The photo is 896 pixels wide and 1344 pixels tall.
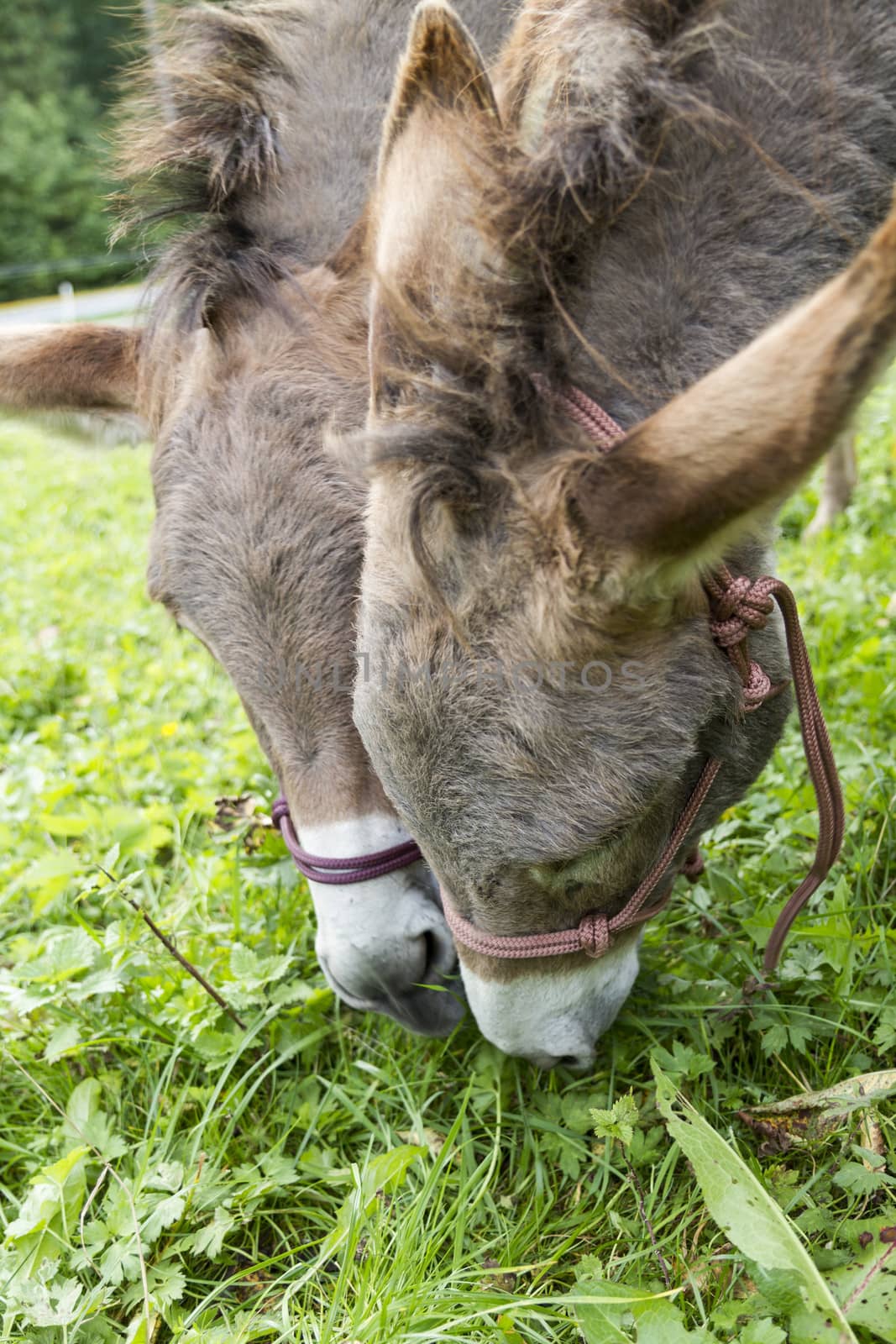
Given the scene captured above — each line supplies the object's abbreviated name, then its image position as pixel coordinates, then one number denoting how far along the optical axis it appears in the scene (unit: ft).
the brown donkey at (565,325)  2.38
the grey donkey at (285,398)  3.05
